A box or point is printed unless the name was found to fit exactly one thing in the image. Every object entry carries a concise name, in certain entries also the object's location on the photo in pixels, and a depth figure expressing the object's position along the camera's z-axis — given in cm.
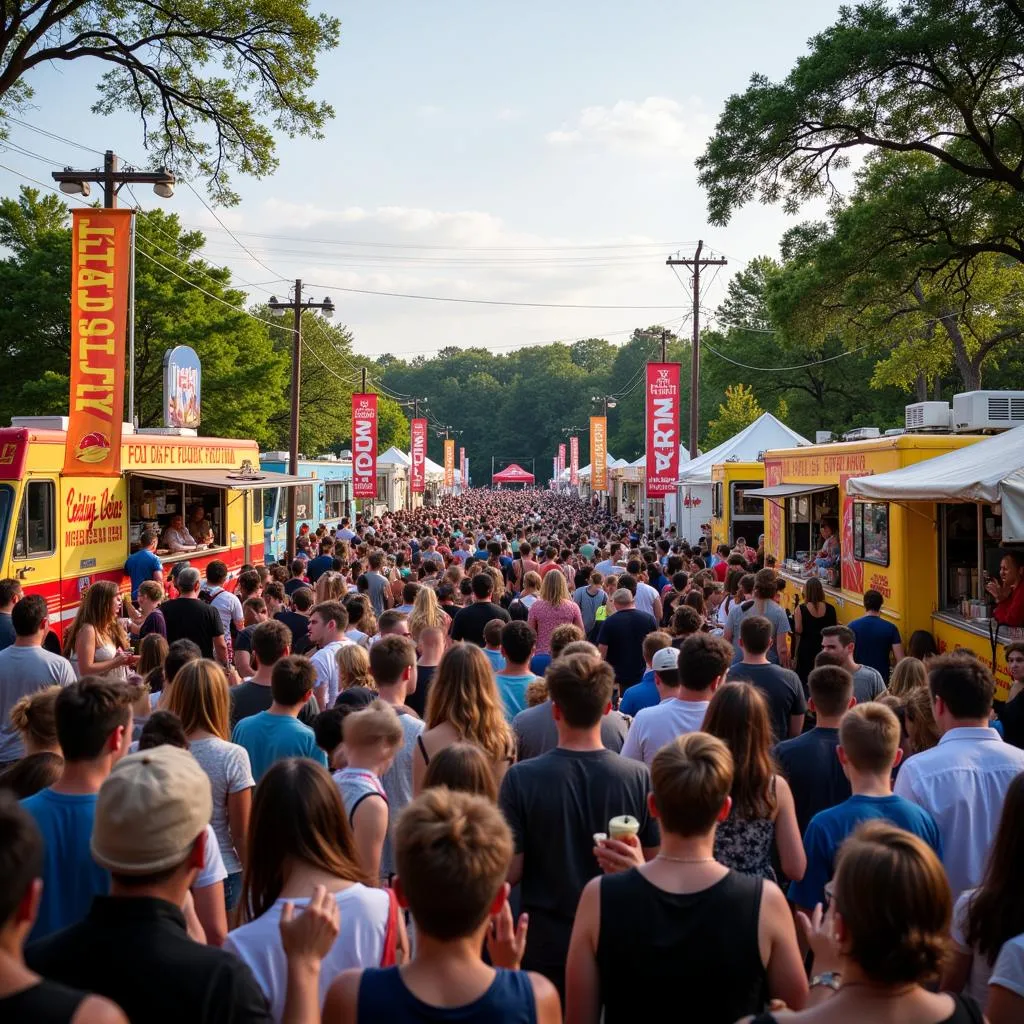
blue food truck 2386
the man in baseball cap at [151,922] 220
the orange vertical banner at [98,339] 1185
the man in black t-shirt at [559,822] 352
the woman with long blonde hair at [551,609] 917
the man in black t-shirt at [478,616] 880
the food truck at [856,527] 1072
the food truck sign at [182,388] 2005
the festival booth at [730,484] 2295
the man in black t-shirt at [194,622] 859
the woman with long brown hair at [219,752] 420
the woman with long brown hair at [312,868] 280
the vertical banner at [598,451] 3944
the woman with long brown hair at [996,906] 288
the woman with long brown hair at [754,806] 369
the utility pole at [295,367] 2427
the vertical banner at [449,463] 6205
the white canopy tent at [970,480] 770
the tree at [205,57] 1398
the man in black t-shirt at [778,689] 602
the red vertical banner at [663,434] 2205
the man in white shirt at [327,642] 696
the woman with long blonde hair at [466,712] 459
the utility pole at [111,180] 1591
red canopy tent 8831
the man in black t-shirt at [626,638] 859
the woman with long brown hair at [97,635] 718
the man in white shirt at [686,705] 496
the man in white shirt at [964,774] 388
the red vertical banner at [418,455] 4331
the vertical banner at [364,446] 2912
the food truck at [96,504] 1068
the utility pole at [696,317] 3199
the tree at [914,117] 1449
